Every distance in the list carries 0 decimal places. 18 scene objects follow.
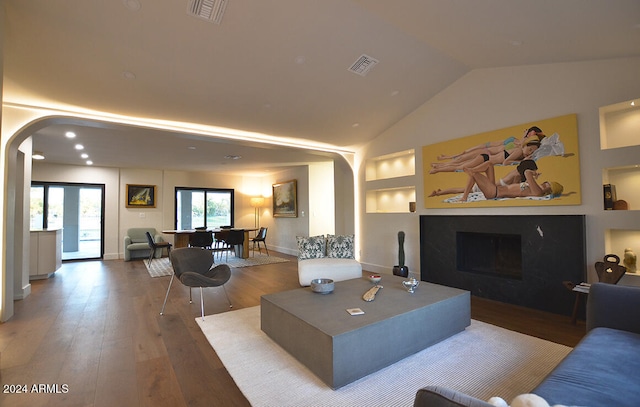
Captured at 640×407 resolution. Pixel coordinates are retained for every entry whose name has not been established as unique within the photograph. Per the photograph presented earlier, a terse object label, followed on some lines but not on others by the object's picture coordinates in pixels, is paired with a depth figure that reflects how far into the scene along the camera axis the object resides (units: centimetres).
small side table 291
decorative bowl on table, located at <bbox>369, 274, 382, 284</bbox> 325
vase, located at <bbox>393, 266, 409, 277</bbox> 476
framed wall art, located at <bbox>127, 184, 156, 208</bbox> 838
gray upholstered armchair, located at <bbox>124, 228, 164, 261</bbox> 759
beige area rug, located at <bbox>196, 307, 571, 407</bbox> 186
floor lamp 987
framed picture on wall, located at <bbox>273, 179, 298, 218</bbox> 858
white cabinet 526
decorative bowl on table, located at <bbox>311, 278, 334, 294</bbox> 286
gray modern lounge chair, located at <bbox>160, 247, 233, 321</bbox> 326
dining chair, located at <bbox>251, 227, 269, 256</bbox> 813
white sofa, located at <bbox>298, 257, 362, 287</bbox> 431
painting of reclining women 329
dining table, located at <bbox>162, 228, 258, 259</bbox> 689
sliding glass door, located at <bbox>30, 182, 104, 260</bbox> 731
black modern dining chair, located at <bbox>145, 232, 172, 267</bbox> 692
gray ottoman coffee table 197
